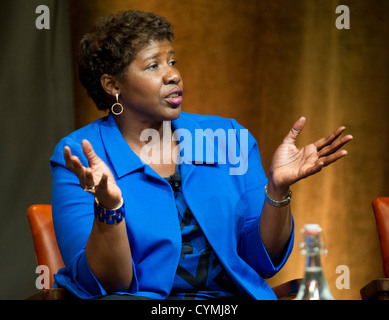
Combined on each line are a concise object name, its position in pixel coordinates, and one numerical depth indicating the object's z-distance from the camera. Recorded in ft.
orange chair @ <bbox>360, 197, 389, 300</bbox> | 14.55
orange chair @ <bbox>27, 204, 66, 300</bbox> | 14.32
